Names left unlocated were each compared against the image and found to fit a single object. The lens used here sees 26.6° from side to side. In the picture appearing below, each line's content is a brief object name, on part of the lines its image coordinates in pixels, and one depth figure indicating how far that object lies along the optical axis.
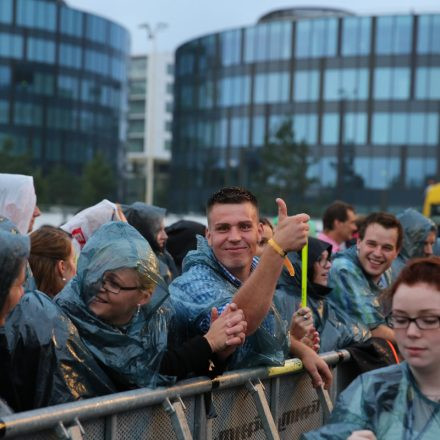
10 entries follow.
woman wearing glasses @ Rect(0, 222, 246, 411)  3.33
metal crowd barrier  3.05
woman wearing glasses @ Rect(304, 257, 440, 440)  2.78
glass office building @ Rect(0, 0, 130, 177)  77.25
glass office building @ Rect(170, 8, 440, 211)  64.00
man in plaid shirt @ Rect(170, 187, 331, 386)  4.04
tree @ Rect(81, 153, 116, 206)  70.50
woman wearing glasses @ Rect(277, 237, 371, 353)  5.34
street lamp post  53.03
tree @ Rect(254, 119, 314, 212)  63.78
